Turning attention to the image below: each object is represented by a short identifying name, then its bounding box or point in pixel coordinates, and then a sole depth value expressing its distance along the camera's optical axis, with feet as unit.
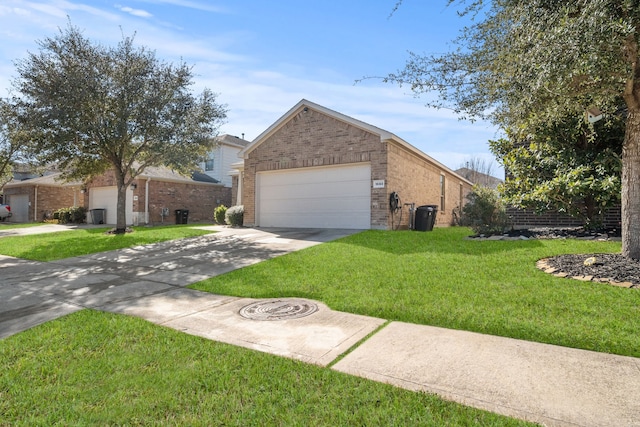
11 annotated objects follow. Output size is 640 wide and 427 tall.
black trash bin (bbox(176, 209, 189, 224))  69.10
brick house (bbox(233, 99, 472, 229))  41.70
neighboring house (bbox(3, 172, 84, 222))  85.25
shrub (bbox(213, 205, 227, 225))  61.62
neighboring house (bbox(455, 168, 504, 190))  125.64
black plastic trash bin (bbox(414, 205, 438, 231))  43.55
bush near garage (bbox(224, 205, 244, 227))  52.65
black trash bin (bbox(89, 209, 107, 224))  70.18
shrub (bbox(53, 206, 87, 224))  72.46
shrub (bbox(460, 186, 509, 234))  32.27
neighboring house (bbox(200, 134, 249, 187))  83.30
